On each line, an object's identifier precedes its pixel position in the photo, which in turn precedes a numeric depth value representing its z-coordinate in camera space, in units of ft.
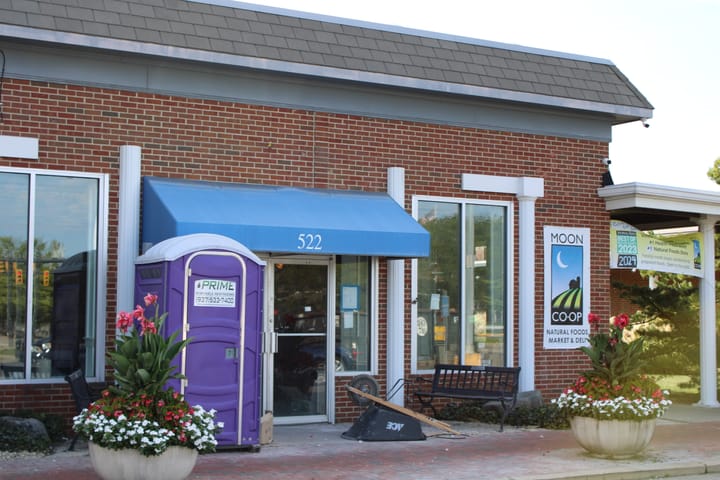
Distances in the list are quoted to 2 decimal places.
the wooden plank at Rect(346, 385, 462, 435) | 41.14
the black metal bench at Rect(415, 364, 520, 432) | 44.83
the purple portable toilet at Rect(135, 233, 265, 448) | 35.40
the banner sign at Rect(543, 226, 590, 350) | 51.57
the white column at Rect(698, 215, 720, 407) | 56.34
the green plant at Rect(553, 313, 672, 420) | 36.58
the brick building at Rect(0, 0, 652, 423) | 39.50
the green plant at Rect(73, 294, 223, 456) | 28.86
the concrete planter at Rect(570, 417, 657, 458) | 36.58
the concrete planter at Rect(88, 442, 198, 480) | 28.94
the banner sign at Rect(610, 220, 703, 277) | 54.34
